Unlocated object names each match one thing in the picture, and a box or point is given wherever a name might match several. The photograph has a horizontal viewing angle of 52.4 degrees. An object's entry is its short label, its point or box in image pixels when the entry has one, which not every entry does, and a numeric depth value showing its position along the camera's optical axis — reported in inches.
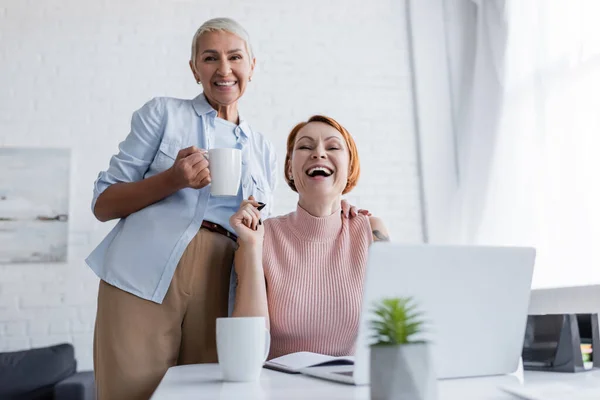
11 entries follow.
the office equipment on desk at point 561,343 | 40.1
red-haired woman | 56.5
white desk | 29.4
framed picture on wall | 124.5
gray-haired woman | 57.2
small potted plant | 23.7
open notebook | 39.5
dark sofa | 108.8
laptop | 30.0
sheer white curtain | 103.0
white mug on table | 34.9
